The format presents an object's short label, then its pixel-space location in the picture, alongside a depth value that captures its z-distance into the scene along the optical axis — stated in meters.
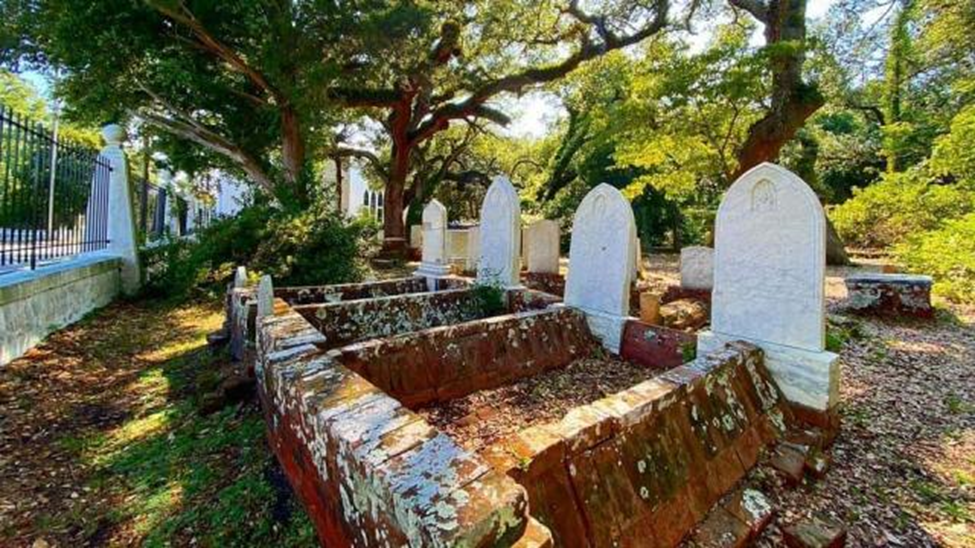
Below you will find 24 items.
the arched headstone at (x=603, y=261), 4.35
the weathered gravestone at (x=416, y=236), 16.39
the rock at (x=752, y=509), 2.06
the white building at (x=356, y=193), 28.53
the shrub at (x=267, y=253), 7.30
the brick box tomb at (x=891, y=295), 6.38
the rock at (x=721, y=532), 1.92
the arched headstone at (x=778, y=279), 2.96
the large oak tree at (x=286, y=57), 7.92
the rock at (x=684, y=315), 5.71
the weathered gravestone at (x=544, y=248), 9.44
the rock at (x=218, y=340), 4.85
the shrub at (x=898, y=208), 11.62
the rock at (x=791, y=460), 2.45
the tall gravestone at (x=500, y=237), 5.44
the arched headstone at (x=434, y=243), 6.57
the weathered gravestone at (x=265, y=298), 3.58
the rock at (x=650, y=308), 5.44
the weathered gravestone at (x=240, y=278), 5.43
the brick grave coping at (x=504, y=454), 1.30
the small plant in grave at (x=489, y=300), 5.29
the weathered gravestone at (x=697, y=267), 7.31
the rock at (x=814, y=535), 1.90
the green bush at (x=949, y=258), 7.73
